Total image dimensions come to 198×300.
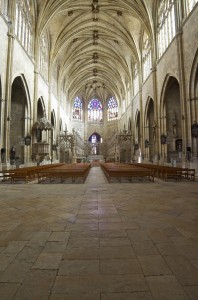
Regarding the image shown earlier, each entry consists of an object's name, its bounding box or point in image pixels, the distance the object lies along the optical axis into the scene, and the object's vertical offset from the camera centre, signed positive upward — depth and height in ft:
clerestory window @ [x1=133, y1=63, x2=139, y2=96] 100.46 +37.97
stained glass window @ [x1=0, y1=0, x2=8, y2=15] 44.21 +33.20
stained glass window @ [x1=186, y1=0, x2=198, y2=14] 45.89 +34.43
